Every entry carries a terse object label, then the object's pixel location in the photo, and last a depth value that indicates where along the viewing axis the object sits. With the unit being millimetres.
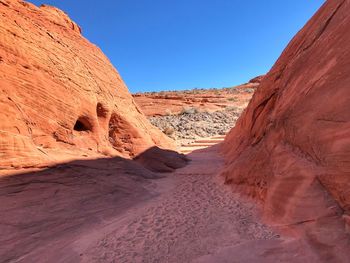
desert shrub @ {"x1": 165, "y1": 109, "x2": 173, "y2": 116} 29398
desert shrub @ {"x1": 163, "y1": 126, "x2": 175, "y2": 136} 19819
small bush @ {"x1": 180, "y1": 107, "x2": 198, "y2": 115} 28764
